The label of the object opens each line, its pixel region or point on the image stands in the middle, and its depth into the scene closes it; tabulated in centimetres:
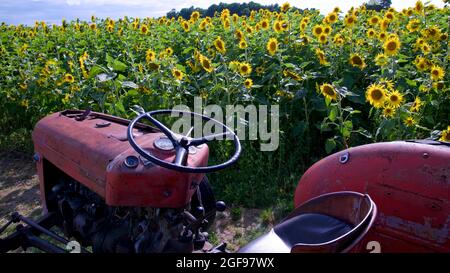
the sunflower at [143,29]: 590
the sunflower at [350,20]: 474
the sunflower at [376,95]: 311
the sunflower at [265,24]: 520
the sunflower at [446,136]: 284
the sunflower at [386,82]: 340
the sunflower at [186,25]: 603
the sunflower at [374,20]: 487
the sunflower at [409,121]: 330
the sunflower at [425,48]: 391
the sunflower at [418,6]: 494
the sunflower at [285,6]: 562
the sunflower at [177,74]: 406
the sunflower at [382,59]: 386
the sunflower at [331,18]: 485
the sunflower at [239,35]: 456
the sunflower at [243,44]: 447
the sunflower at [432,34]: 413
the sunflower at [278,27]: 476
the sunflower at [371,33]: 470
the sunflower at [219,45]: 425
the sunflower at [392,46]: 379
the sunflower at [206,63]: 396
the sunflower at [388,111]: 328
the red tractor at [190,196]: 166
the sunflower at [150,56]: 424
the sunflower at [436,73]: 352
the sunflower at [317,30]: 458
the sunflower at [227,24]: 532
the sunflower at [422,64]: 367
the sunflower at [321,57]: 414
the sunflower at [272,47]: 424
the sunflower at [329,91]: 337
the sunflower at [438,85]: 355
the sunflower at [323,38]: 447
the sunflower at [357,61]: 403
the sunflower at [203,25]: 565
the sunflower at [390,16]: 476
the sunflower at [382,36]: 438
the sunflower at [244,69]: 397
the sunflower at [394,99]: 320
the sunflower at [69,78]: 439
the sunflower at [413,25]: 474
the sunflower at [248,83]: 403
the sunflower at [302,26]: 490
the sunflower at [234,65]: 400
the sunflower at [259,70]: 457
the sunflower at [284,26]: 477
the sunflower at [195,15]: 654
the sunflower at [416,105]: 333
